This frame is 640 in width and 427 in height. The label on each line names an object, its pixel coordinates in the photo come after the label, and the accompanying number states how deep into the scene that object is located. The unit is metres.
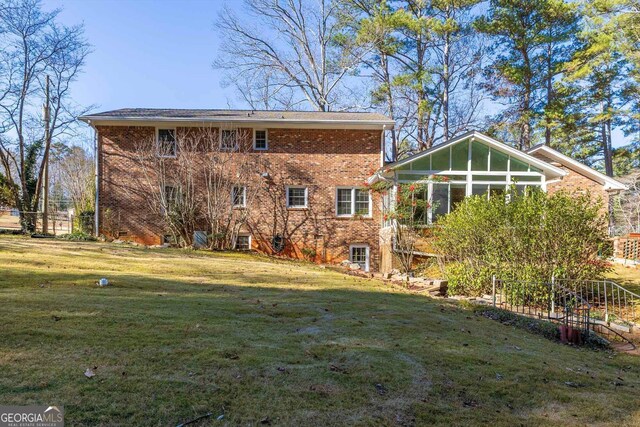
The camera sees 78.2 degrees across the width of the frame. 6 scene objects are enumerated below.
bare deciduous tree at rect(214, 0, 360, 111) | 26.34
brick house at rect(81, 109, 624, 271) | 16.64
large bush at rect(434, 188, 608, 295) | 8.85
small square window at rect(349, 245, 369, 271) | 16.91
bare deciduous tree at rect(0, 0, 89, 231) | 19.27
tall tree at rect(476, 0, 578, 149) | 22.72
